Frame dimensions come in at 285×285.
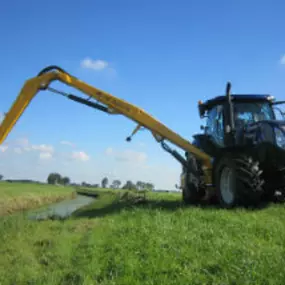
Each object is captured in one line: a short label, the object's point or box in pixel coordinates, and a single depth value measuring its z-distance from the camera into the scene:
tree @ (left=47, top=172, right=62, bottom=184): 127.56
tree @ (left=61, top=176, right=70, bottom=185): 130.85
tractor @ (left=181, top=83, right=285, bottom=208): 7.99
